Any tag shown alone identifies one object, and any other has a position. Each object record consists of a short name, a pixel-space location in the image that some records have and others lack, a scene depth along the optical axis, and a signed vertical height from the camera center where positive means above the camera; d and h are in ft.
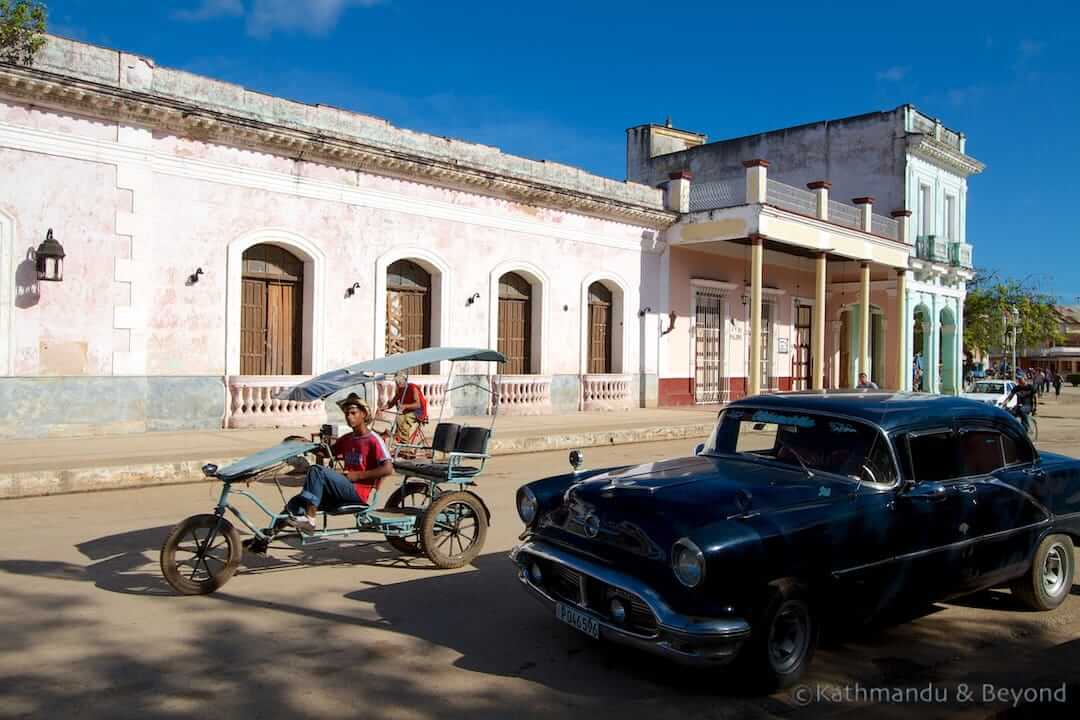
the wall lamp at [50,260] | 40.34 +5.14
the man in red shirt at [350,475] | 19.40 -2.39
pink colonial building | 41.14 +7.07
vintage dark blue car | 13.34 -2.64
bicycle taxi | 18.66 -3.34
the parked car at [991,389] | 75.12 -1.15
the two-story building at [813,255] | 73.92 +11.35
